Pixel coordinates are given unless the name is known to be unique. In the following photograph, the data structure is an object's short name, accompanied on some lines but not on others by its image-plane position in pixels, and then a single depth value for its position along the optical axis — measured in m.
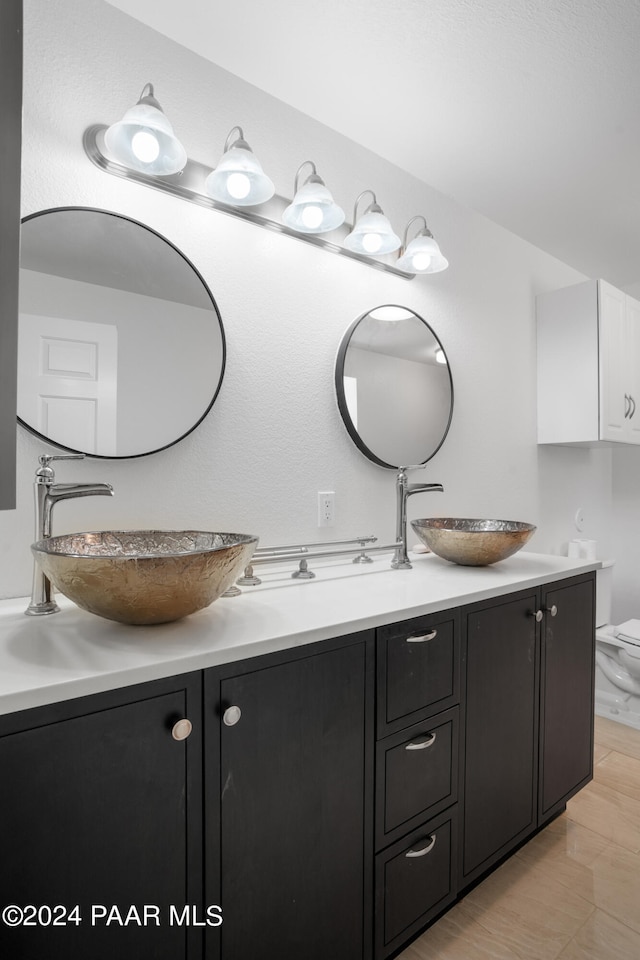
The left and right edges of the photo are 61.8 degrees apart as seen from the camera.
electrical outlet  1.82
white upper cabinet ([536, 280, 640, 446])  2.58
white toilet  2.51
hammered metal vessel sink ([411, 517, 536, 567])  1.66
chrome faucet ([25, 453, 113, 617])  1.11
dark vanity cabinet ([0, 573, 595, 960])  0.79
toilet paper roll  2.89
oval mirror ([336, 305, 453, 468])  1.91
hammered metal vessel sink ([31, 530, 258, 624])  0.91
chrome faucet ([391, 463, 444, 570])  1.79
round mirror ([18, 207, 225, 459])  1.26
